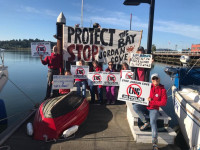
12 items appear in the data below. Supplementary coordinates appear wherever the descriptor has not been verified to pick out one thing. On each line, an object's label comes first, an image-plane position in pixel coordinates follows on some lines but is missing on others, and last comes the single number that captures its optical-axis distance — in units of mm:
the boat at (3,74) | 7027
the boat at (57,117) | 4013
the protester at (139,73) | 5068
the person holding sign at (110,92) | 6645
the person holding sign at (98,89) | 6641
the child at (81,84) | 6362
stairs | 4059
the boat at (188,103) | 3972
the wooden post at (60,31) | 7298
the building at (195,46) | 73312
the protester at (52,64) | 6562
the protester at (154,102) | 4004
